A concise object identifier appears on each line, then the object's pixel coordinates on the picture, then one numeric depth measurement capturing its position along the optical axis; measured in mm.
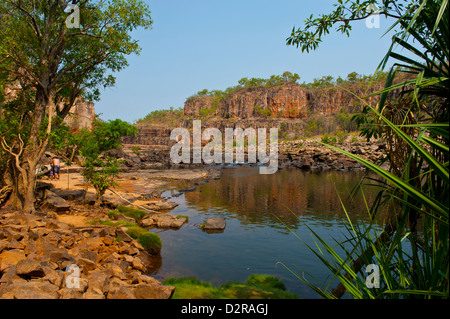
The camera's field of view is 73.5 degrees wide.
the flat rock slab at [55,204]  12273
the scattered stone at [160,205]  16438
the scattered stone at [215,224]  13281
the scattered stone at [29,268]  5145
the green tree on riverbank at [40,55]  10625
